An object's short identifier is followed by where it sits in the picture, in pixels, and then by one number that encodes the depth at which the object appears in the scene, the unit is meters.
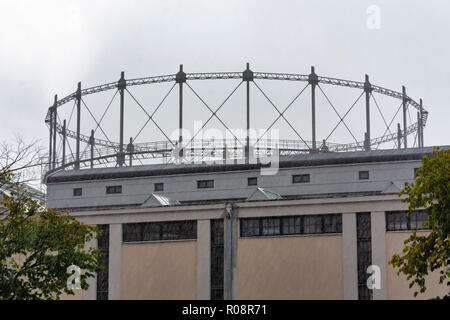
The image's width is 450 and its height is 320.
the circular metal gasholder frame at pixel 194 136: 55.80
